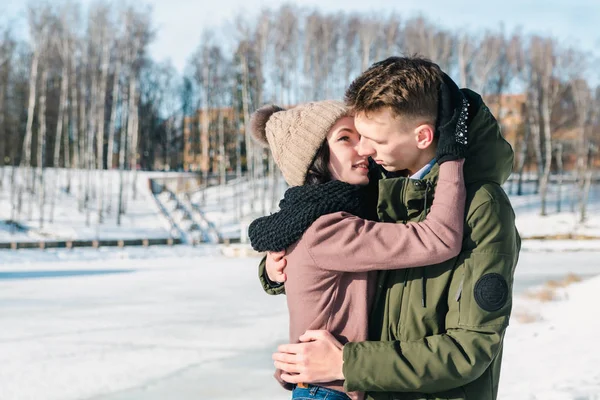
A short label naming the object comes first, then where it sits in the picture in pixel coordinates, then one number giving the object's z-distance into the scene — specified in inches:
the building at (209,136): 1717.5
